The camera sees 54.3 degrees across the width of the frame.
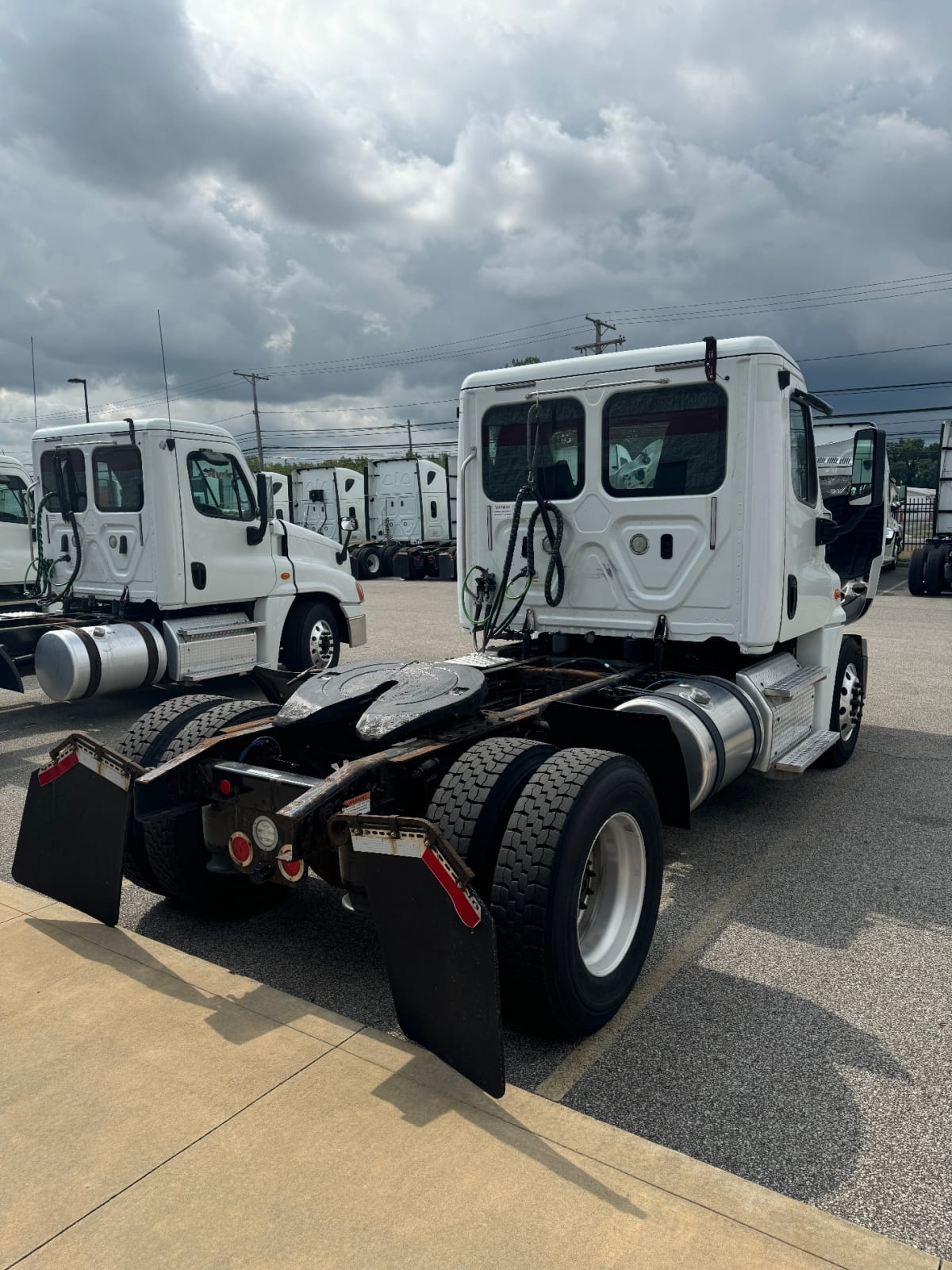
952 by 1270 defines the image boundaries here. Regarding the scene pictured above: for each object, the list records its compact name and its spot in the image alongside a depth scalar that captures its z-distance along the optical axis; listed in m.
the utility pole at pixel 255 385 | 50.62
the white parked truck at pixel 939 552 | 19.73
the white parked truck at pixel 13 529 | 11.23
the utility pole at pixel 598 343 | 40.34
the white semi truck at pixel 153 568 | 8.51
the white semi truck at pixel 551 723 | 3.02
